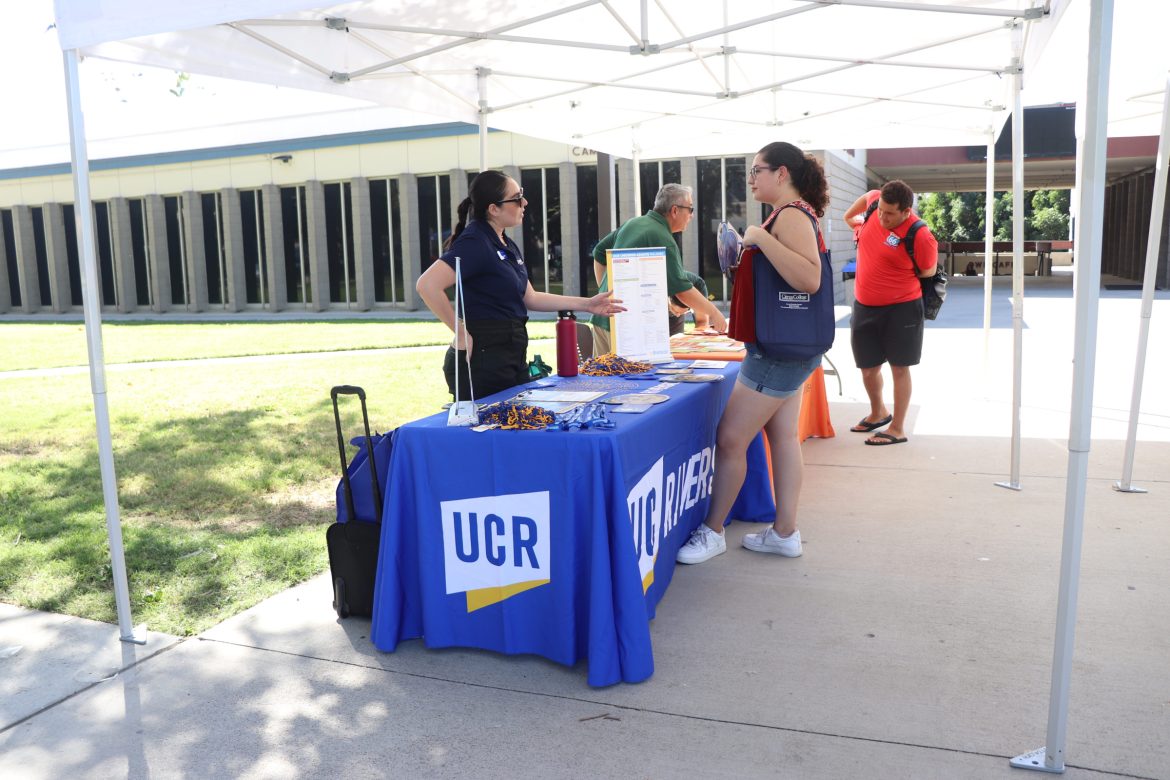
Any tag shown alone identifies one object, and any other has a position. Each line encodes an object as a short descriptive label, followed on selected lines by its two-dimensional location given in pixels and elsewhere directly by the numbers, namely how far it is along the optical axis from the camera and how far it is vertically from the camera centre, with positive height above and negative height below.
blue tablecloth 3.01 -0.98
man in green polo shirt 5.29 +0.11
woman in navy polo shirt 3.94 -0.13
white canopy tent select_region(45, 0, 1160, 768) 3.37 +1.10
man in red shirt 6.20 -0.33
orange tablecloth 5.12 -0.86
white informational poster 4.68 -0.27
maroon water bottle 4.31 -0.43
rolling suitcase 3.48 -1.04
